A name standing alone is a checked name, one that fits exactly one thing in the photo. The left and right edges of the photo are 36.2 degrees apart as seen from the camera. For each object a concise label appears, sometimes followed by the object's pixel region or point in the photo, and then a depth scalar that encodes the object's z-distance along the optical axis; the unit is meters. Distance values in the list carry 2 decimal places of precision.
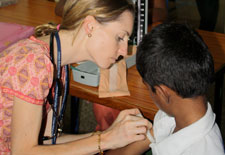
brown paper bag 1.39
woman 1.13
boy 0.96
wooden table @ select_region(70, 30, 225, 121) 1.32
